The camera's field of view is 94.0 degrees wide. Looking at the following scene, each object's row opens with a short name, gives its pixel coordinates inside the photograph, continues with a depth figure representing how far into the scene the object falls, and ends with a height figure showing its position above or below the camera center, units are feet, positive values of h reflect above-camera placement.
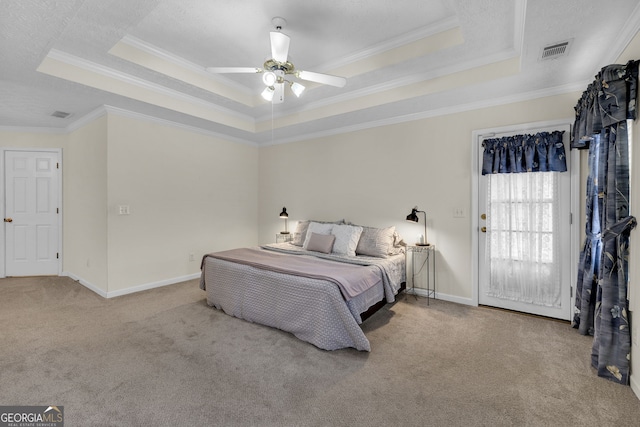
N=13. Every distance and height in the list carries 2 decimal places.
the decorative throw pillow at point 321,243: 12.51 -1.33
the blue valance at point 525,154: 9.69 +2.03
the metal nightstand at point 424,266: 12.22 -2.24
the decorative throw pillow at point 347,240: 12.42 -1.19
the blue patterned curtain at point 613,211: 6.44 +0.06
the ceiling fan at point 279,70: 7.59 +3.90
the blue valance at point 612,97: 6.35 +2.64
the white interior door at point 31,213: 15.58 -0.19
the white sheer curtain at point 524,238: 10.05 -0.88
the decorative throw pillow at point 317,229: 13.44 -0.81
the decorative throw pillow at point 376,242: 11.94 -1.22
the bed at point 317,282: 8.11 -2.21
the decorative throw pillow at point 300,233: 14.50 -1.07
